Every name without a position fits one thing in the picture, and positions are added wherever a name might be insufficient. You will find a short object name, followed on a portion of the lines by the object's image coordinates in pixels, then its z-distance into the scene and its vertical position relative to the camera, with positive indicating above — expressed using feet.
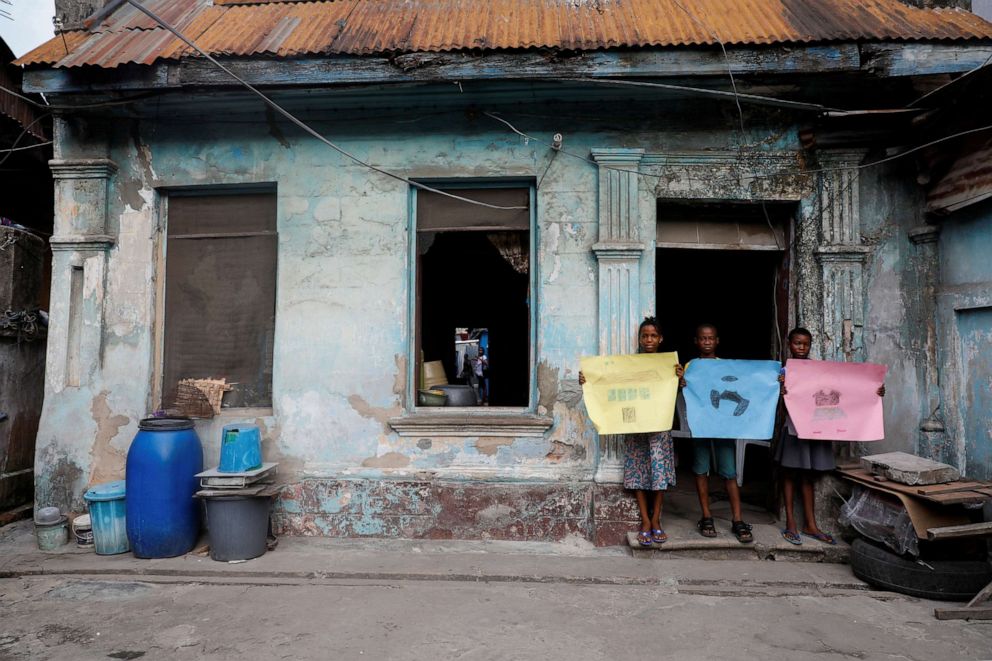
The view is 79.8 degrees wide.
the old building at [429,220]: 16.89 +4.23
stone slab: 14.62 -2.81
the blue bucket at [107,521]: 16.49 -4.65
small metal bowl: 18.88 -1.35
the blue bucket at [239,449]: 16.24 -2.62
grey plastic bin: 15.84 -4.61
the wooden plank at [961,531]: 13.42 -3.94
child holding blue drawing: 16.61 -3.06
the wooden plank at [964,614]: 12.78 -5.53
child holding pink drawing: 16.46 -2.94
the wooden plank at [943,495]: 13.80 -3.24
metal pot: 19.06 -1.27
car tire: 13.55 -5.07
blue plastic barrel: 16.02 -3.78
